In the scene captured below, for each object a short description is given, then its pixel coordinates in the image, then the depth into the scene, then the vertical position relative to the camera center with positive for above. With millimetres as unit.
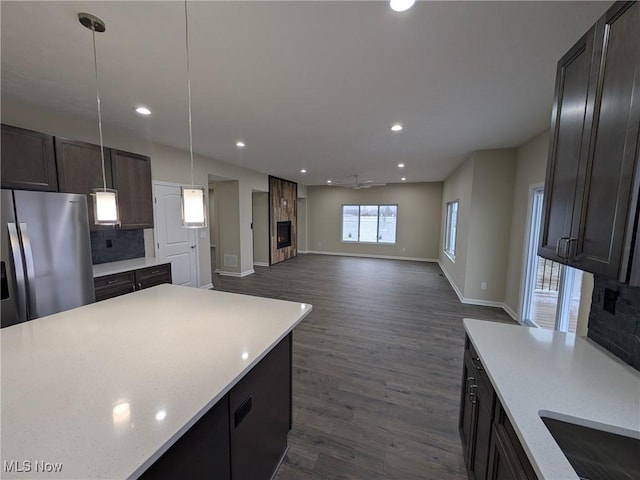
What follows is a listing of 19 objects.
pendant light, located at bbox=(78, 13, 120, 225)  1552 +86
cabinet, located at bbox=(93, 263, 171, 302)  2787 -796
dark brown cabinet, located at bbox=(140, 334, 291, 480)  924 -971
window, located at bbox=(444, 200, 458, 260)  6570 -278
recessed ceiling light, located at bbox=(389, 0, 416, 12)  1326 +1117
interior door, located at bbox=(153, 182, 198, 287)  4145 -390
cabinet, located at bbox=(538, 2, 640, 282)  929 +315
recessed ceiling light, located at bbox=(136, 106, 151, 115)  2771 +1140
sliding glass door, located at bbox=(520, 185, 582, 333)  3315 -934
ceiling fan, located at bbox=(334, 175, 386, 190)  7062 +1083
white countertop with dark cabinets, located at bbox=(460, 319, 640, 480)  878 -698
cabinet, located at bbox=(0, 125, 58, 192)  2248 +482
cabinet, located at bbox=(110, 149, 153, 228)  3210 +361
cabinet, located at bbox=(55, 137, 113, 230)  2643 +503
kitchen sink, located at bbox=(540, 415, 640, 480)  852 -808
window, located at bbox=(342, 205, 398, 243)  9117 -176
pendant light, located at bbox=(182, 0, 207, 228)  1570 +59
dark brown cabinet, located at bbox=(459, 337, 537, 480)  956 -965
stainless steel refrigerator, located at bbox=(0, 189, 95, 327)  1968 -350
